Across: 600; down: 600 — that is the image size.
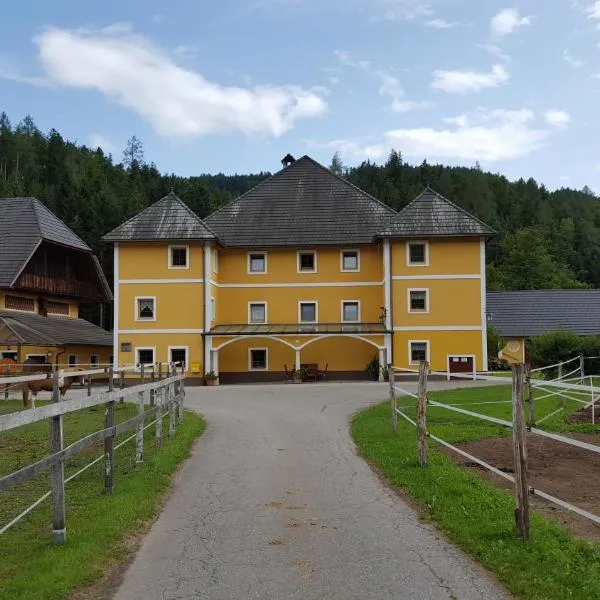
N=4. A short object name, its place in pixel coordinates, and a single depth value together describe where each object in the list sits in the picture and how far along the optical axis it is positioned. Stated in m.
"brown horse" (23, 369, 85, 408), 19.30
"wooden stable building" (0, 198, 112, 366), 37.51
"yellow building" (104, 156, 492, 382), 37.19
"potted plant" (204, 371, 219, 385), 36.59
